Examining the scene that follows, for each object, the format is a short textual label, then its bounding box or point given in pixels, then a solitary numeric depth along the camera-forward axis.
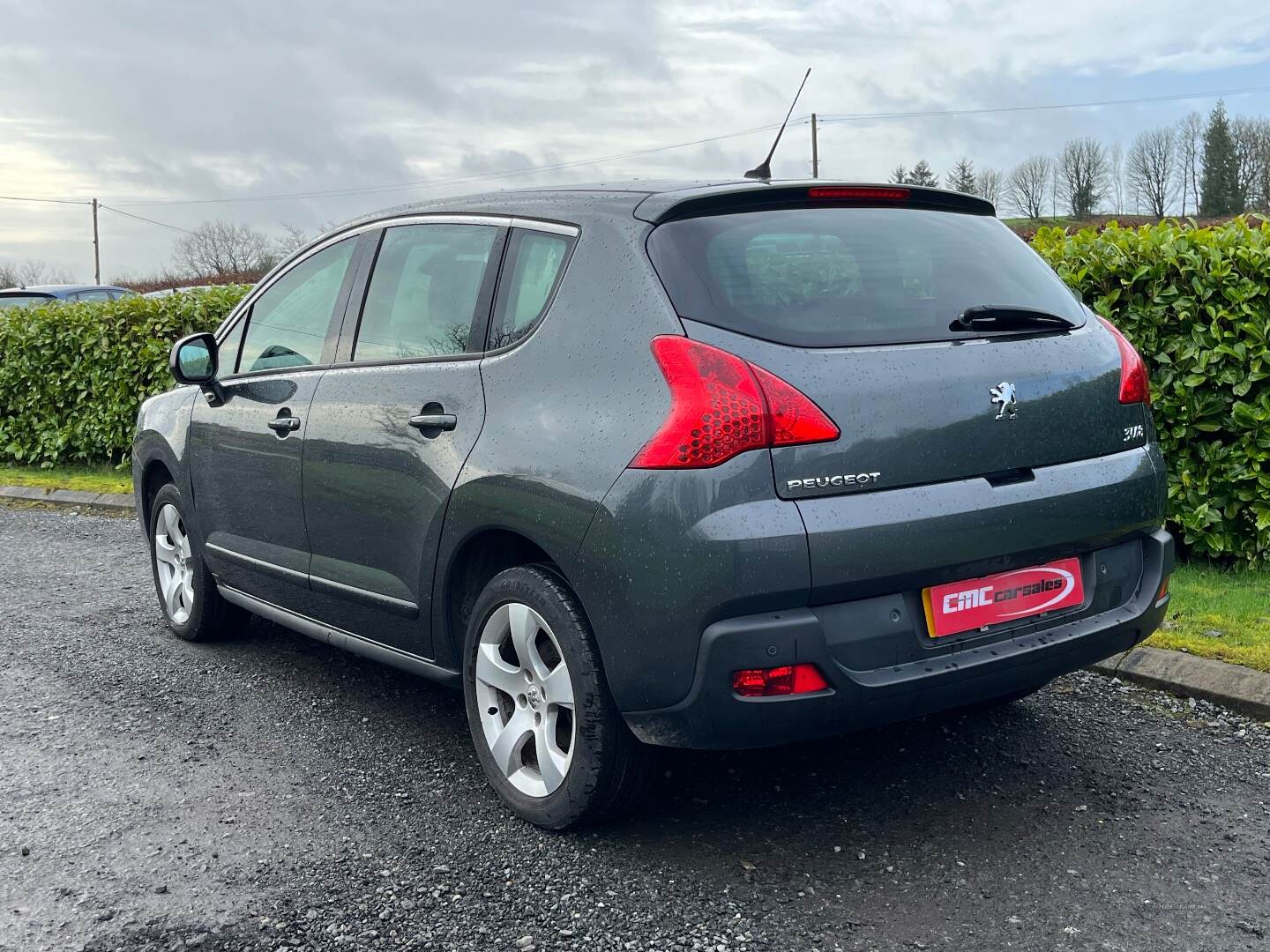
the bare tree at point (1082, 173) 71.75
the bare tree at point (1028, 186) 72.56
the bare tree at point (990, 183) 71.94
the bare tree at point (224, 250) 57.97
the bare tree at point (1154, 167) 68.06
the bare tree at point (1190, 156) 70.56
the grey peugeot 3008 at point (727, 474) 2.99
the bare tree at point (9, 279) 55.53
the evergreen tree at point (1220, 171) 66.50
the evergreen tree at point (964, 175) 81.50
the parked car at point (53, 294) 17.59
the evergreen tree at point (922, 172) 77.31
